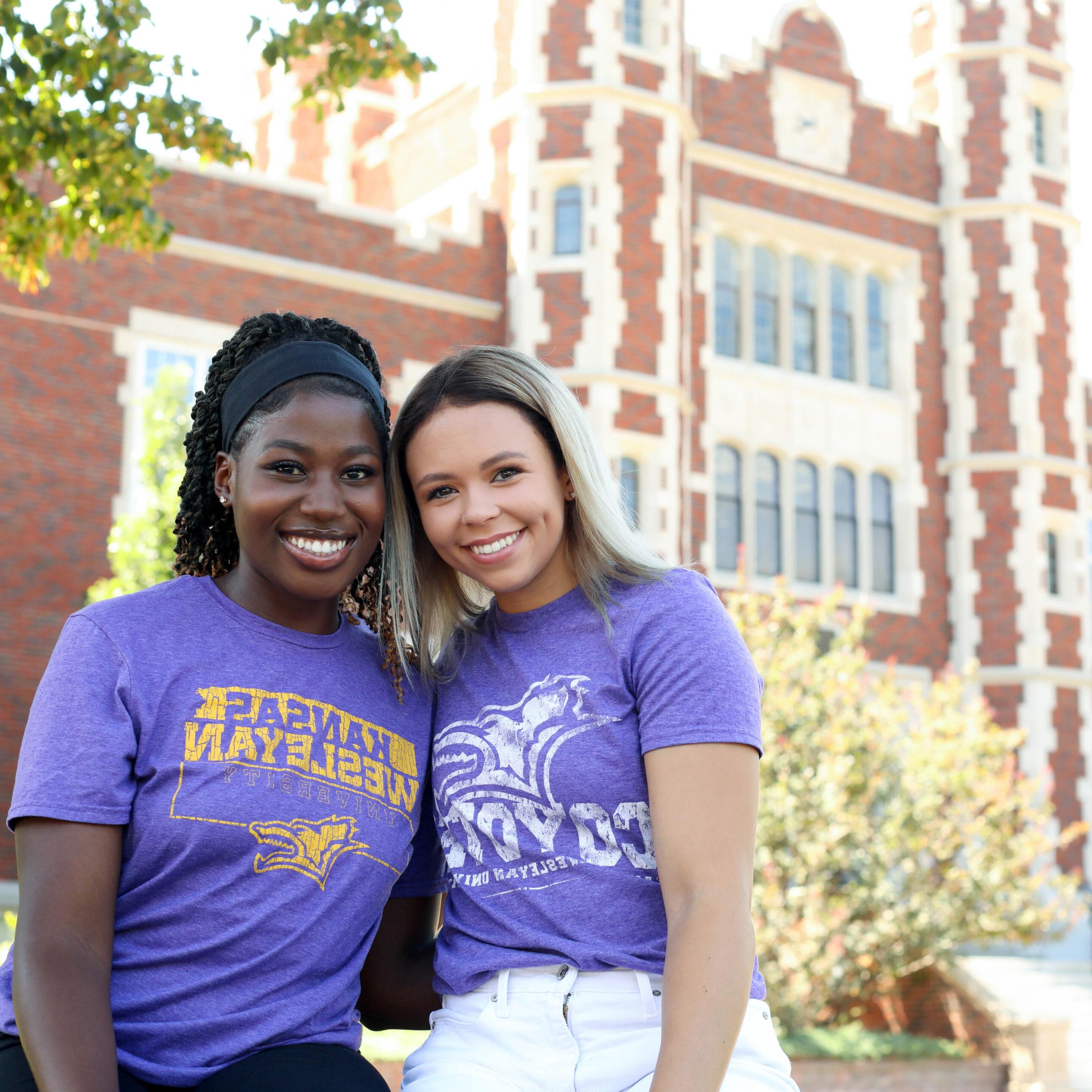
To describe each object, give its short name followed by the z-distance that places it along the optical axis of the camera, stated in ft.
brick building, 48.29
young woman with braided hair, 7.16
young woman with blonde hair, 7.45
